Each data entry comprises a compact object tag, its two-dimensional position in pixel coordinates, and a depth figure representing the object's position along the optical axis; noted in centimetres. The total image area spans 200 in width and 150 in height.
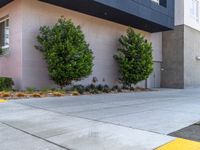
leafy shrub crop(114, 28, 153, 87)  1789
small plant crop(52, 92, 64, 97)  1268
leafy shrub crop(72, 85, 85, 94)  1456
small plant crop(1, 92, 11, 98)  1149
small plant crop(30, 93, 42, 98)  1199
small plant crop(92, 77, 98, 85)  1730
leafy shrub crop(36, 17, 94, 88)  1355
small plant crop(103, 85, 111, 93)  1593
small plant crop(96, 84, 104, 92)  1622
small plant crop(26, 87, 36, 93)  1308
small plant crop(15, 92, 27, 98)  1177
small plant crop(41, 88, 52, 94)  1310
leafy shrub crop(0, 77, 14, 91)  1318
